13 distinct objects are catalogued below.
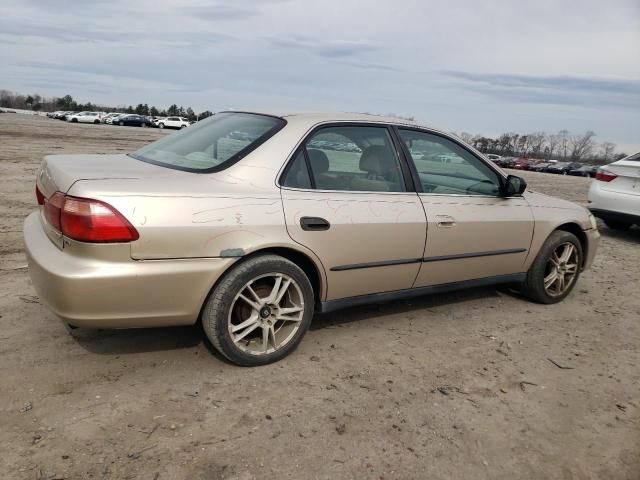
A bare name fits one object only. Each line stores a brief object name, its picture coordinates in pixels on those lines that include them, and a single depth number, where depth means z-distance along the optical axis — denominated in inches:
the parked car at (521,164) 2269.3
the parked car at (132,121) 2274.9
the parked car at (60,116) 2358.8
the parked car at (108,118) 2274.9
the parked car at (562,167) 2204.7
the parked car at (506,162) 2248.4
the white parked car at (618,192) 297.1
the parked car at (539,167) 2247.8
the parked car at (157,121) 2350.1
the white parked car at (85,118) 2162.9
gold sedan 105.7
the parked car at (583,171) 2097.7
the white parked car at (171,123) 2320.4
